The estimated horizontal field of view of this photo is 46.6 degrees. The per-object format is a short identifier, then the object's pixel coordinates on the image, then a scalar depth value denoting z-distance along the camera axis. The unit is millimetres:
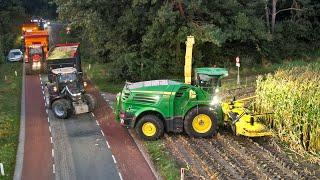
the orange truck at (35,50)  28326
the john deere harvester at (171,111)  15071
